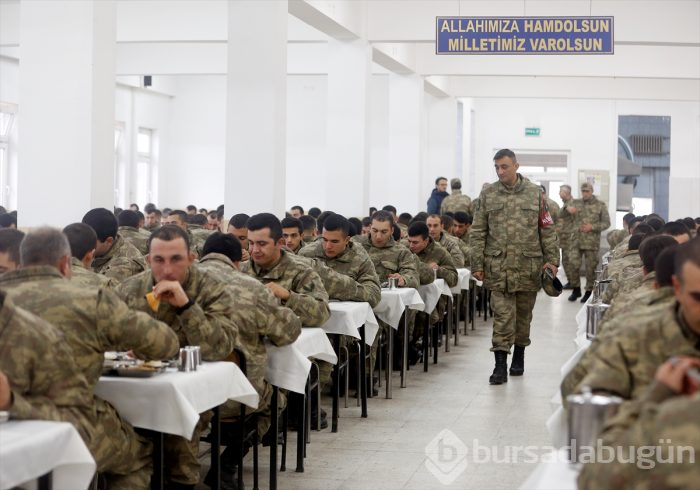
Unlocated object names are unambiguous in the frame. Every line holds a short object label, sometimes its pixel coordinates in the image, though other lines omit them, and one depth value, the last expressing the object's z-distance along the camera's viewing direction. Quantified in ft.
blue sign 42.42
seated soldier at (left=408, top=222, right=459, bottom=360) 34.14
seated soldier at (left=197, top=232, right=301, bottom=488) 18.16
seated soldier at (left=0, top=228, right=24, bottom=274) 18.08
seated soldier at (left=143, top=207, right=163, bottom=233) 52.47
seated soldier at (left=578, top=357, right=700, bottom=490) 7.31
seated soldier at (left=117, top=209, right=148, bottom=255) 31.17
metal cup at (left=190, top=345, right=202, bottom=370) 15.07
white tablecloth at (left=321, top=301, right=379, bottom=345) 23.56
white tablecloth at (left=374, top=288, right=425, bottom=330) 28.25
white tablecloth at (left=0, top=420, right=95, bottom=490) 10.39
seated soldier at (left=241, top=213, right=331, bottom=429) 21.15
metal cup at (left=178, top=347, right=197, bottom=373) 15.03
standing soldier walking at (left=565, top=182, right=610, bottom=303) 59.26
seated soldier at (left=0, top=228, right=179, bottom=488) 13.61
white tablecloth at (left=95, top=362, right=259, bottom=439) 14.14
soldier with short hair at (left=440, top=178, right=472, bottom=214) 58.44
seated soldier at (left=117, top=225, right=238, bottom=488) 15.79
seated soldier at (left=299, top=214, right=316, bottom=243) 36.83
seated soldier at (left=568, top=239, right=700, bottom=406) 10.25
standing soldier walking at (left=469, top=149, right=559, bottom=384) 30.17
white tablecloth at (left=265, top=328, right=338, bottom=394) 19.13
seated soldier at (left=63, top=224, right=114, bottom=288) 18.57
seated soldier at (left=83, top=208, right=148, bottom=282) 23.71
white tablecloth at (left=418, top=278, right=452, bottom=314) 32.83
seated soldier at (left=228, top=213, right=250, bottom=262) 28.37
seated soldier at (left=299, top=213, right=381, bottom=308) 26.22
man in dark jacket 62.34
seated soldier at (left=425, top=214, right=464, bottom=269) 39.09
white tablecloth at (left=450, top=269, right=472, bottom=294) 37.80
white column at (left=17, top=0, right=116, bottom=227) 27.14
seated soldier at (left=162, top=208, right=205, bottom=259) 42.48
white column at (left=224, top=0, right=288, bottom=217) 36.63
